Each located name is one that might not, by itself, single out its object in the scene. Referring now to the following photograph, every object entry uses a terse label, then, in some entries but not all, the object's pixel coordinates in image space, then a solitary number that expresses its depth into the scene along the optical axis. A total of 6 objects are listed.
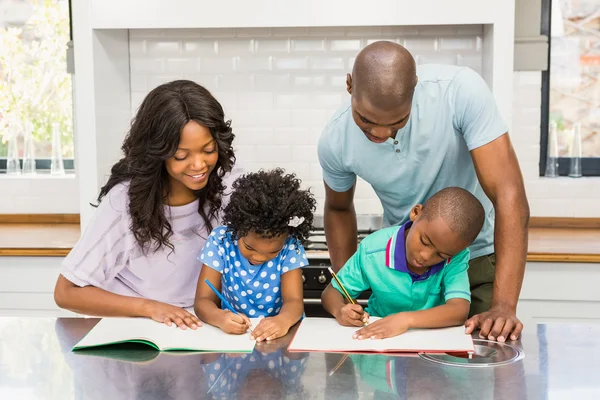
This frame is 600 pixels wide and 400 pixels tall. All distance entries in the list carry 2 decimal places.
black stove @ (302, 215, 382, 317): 2.97
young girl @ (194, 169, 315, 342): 1.91
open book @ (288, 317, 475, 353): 1.59
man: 1.75
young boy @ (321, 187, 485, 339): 1.79
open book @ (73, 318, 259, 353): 1.61
